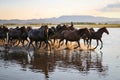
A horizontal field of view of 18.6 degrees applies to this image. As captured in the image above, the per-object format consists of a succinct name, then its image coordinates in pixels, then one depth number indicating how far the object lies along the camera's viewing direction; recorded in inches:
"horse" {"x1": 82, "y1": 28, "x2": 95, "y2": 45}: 1188.4
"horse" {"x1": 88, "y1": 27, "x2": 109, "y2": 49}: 1190.3
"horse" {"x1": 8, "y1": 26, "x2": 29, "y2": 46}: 1223.9
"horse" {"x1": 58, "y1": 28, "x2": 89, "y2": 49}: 1114.7
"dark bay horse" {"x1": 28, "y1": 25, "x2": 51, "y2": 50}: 1086.4
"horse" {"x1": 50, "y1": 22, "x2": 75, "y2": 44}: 1205.1
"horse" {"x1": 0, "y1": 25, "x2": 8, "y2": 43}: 1341.0
